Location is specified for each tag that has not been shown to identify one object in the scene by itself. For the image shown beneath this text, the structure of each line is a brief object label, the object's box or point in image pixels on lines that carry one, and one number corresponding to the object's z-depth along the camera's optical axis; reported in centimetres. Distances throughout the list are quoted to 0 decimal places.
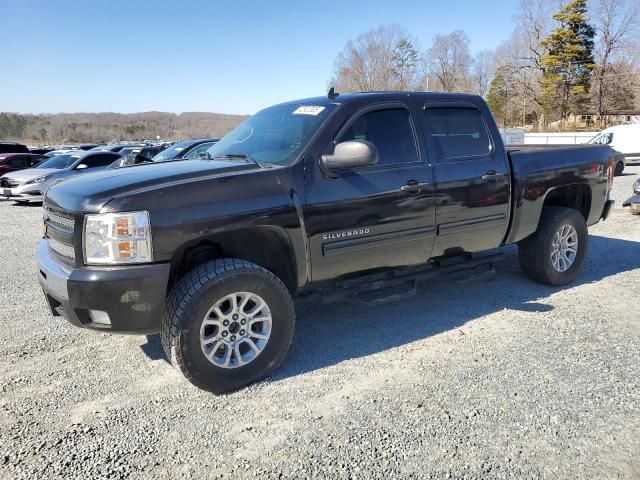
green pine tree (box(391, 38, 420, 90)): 5331
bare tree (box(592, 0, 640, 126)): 4778
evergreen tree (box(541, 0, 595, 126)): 4891
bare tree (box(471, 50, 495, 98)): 5978
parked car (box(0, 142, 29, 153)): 2489
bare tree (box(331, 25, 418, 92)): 5222
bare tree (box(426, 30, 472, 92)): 5566
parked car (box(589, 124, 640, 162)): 2175
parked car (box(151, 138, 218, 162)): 1101
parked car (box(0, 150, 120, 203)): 1396
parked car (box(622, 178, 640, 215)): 982
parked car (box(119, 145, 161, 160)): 1660
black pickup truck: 320
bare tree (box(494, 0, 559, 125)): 5289
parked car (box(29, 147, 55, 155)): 3082
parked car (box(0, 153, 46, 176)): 1761
